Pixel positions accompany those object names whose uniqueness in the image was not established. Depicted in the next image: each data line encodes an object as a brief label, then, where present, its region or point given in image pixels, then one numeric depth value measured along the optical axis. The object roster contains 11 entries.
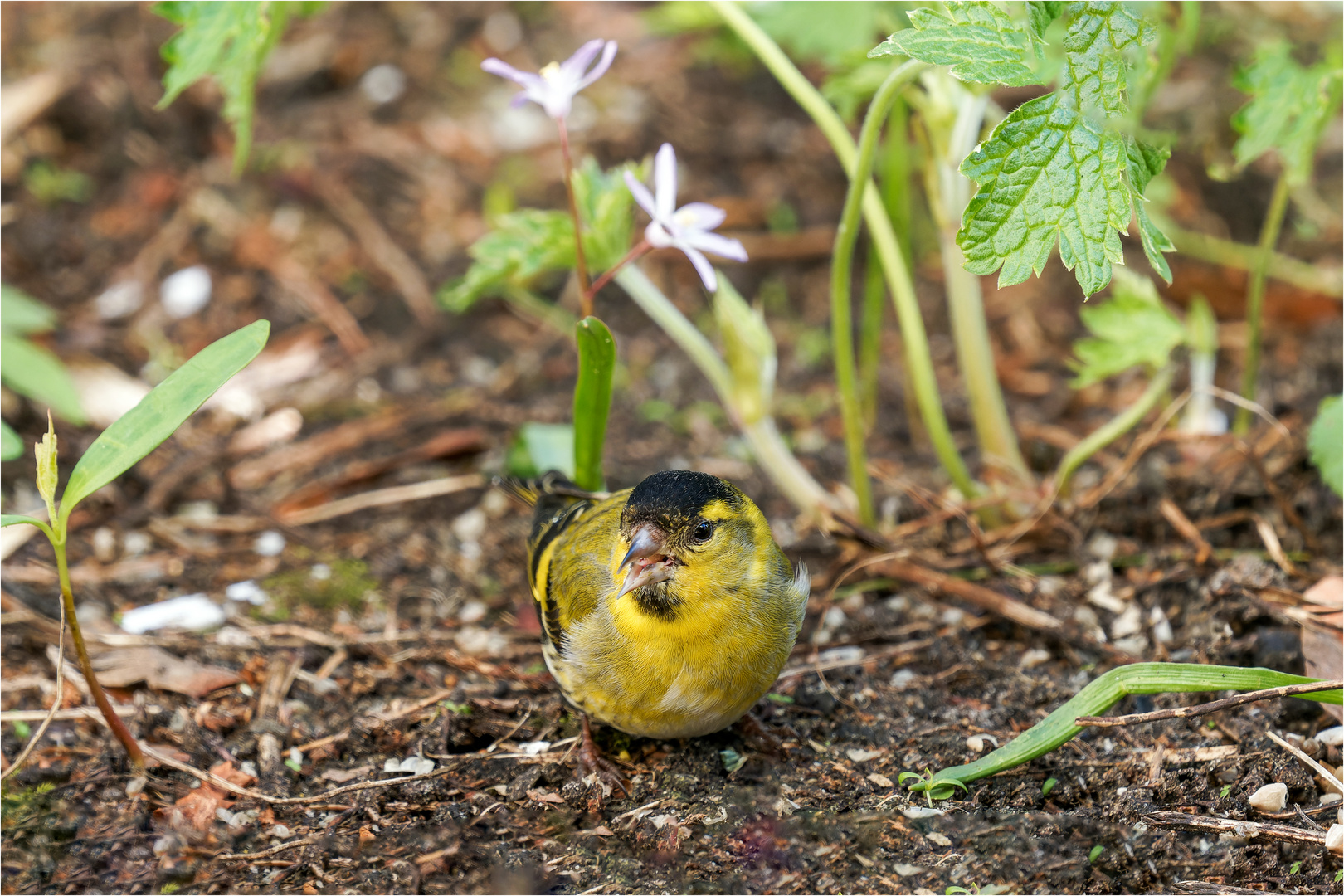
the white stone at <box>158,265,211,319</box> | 10.51
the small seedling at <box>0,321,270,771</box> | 4.89
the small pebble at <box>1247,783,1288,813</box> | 5.21
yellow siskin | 5.47
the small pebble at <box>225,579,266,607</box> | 7.48
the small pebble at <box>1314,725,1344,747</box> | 5.57
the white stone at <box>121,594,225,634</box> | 7.13
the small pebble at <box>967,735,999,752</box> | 5.75
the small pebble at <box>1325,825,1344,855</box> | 4.89
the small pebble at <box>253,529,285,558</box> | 8.06
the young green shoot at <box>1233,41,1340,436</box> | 6.50
